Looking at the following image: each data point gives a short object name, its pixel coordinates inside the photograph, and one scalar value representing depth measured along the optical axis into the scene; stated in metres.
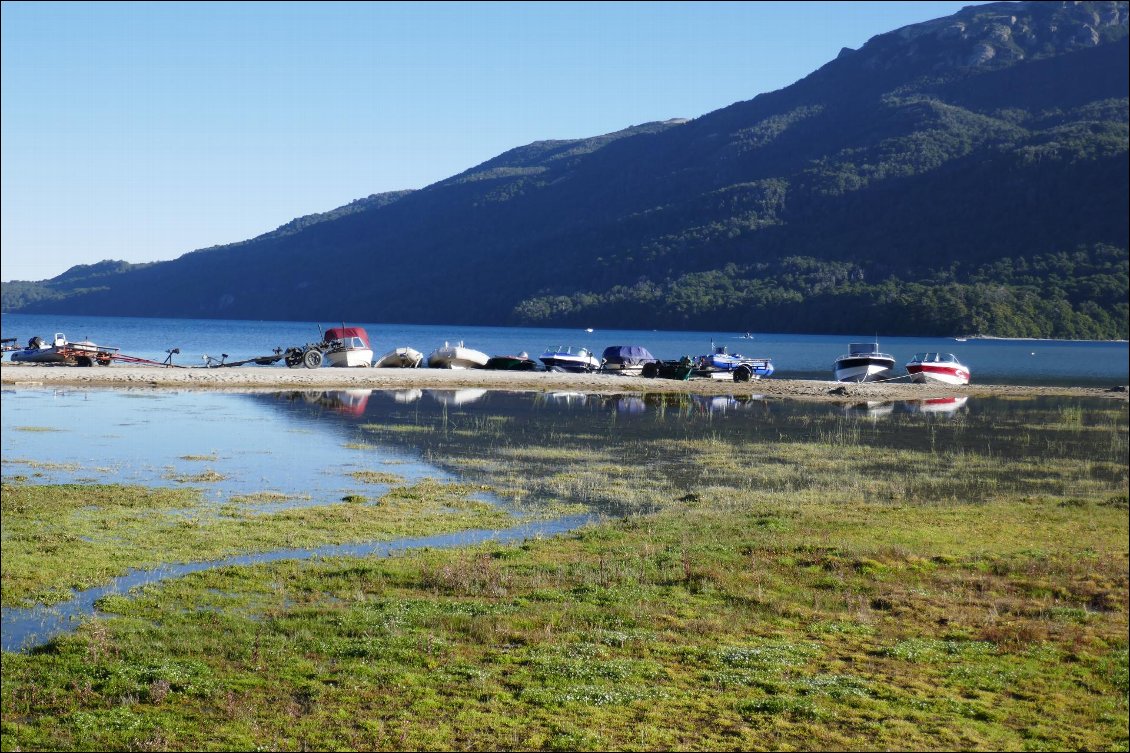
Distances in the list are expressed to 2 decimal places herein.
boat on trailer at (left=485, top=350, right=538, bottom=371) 78.25
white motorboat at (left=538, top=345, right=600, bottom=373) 78.94
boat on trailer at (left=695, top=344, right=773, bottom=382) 75.44
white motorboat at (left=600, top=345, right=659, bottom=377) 78.50
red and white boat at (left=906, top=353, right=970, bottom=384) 77.19
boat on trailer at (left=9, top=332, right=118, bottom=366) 61.81
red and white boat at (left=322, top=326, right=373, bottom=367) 73.56
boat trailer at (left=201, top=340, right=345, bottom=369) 72.19
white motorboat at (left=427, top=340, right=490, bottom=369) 77.19
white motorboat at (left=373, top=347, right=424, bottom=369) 75.25
